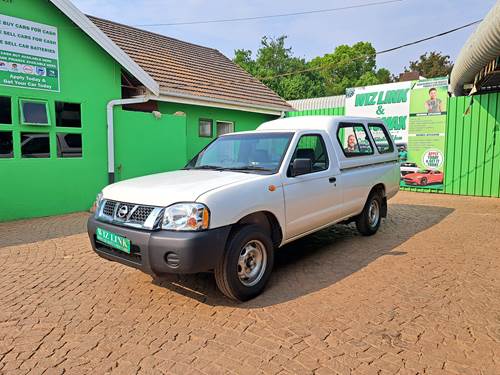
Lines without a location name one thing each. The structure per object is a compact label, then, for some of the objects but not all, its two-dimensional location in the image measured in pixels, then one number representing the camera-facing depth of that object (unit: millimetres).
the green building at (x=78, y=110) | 7934
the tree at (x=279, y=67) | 39344
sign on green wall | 7723
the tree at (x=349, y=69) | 48969
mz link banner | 12442
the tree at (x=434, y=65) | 40562
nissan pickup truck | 3548
